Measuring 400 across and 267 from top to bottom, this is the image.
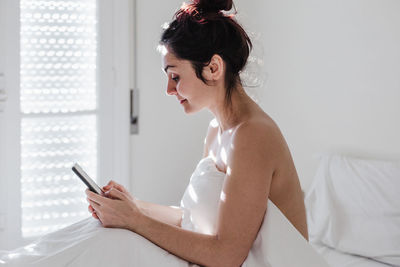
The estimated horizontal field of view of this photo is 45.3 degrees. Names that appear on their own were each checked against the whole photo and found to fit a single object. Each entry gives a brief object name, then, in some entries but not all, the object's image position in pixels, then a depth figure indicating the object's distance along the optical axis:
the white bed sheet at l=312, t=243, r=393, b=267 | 1.72
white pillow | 1.74
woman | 1.14
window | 2.29
